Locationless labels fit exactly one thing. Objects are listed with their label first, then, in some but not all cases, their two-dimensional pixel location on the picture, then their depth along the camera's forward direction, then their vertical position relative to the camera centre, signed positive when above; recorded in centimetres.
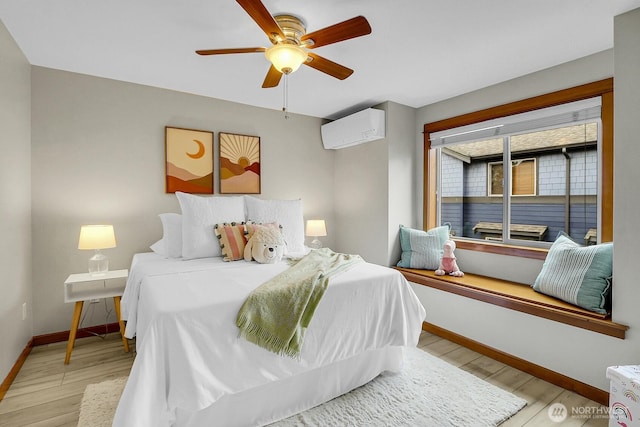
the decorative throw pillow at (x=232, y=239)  266 -22
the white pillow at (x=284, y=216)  312 -2
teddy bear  255 -27
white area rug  183 -119
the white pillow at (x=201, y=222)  270 -8
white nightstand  248 -62
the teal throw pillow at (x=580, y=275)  217 -43
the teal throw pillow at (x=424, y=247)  347 -37
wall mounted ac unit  360 +102
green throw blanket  164 -52
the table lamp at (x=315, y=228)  391 -18
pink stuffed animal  325 -50
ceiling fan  164 +100
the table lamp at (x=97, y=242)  256 -24
